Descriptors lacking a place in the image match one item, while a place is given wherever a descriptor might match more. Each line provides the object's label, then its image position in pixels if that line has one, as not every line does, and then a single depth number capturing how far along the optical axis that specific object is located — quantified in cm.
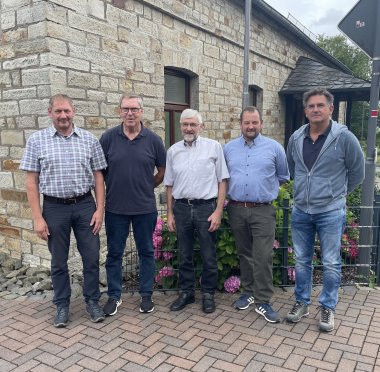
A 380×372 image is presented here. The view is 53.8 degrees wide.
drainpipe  620
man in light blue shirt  325
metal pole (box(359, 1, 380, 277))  382
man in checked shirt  307
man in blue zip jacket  301
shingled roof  995
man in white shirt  331
